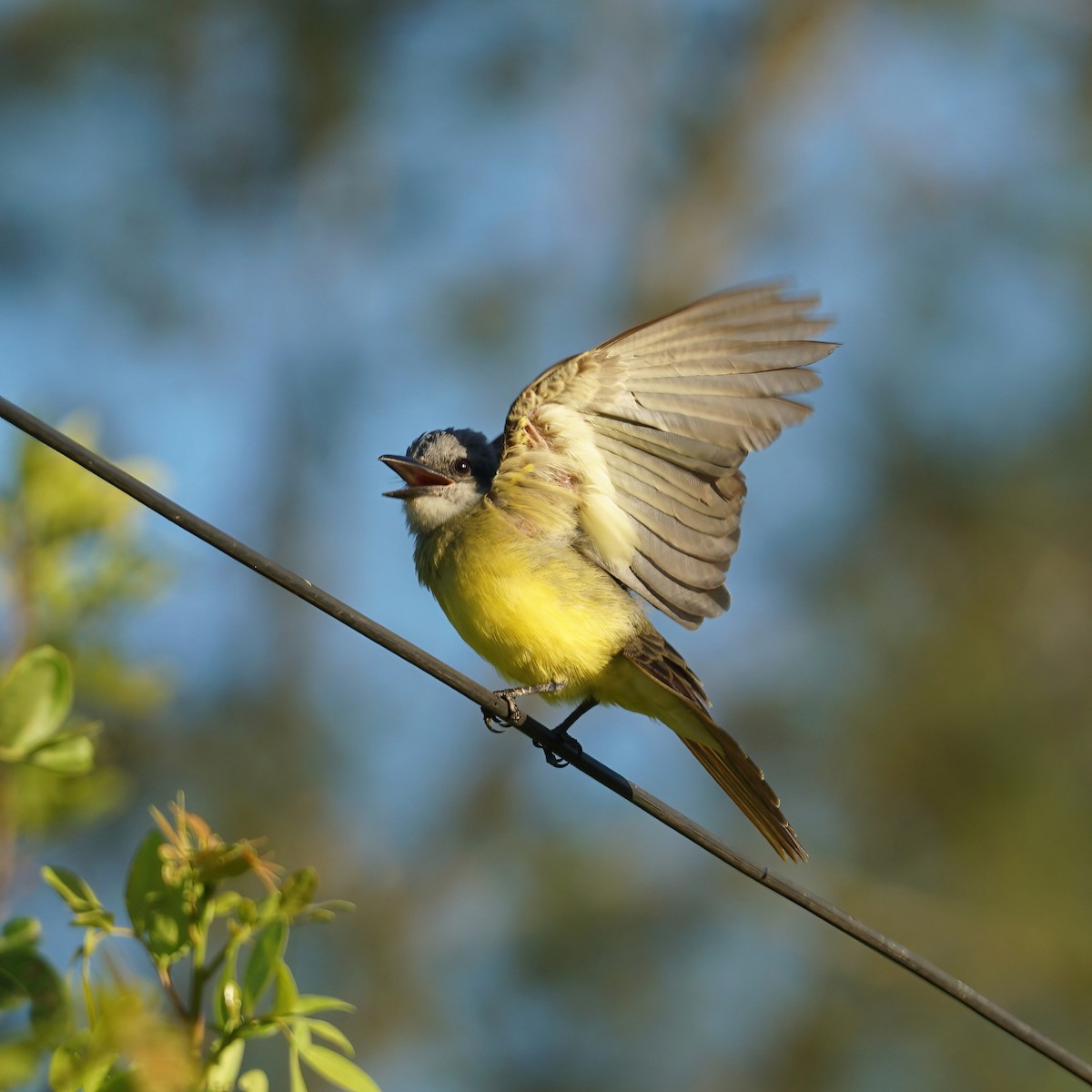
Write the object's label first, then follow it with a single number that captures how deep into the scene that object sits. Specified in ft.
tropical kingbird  25.34
